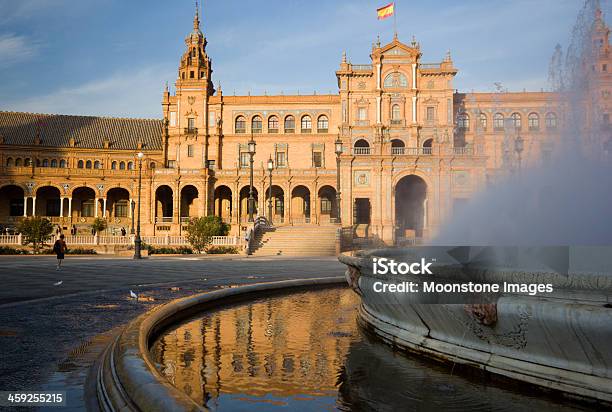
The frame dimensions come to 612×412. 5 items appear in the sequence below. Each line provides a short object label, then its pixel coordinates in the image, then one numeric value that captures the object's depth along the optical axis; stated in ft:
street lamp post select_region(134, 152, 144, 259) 83.71
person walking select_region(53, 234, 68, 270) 58.45
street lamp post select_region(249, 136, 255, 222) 107.46
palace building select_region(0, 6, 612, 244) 175.32
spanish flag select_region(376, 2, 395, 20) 163.22
